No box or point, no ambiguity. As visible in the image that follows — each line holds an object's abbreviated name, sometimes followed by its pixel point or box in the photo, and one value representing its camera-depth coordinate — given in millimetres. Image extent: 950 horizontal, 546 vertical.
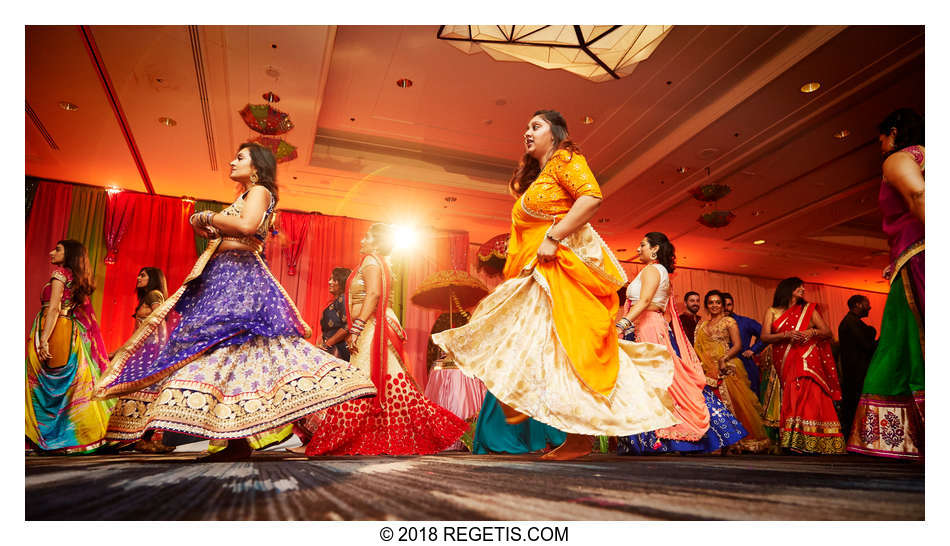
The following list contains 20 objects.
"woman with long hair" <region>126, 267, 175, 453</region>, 4715
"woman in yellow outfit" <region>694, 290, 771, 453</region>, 4668
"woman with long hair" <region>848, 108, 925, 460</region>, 2096
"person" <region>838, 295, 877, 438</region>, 4969
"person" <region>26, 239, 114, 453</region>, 3783
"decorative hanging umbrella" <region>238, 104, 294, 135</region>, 6141
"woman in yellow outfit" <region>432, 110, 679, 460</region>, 2021
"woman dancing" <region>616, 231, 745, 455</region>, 3121
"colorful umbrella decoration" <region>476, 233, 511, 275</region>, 6266
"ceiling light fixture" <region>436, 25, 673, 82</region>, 4508
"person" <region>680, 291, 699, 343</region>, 6418
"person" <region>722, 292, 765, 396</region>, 5727
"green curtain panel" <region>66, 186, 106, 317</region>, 7922
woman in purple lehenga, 2039
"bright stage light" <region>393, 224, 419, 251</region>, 9852
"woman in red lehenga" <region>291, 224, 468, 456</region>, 3027
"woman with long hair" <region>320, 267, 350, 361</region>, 4574
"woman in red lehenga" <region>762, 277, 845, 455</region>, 4422
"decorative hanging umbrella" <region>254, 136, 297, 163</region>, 6789
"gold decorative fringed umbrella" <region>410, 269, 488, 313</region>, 6947
